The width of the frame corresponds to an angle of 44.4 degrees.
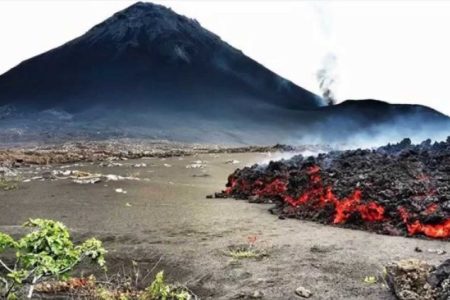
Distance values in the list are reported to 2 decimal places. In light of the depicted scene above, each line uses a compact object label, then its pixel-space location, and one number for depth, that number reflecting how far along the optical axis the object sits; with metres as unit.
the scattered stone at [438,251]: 9.15
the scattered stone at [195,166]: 31.29
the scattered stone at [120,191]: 18.56
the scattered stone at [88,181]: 21.36
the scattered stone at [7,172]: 25.30
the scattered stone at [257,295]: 7.31
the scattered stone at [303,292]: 7.31
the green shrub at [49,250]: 5.49
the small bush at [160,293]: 6.69
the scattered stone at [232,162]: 35.68
